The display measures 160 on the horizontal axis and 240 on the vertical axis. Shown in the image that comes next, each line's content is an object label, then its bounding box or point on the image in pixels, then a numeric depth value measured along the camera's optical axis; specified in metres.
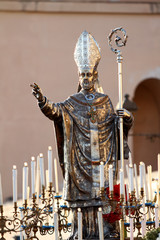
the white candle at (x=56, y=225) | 9.52
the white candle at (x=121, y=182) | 9.63
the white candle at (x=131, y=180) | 9.68
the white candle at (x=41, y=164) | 10.28
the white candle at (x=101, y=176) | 9.78
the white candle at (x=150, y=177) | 11.17
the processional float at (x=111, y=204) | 9.66
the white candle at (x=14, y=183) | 10.17
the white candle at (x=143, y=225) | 9.86
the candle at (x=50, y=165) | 10.24
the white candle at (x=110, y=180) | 9.69
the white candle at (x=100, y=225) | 9.47
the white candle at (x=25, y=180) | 10.39
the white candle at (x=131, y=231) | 9.65
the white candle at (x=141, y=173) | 9.78
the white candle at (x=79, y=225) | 9.43
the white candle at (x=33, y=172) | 10.49
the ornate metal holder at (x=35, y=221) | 10.23
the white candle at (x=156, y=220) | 10.17
